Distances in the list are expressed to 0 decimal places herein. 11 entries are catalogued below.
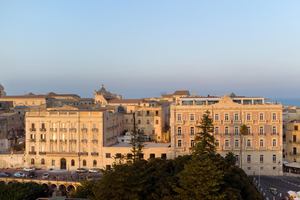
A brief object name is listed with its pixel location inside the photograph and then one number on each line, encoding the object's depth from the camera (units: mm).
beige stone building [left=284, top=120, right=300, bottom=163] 74125
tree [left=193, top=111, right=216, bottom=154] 47806
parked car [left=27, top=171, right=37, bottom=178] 69075
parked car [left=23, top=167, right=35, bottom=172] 74406
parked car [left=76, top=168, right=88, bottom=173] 73000
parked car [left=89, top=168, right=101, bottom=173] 72500
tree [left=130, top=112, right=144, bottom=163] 58438
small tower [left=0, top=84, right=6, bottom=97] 143725
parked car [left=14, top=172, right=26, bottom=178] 68650
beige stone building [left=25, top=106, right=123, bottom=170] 75000
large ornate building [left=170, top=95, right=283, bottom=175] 69500
